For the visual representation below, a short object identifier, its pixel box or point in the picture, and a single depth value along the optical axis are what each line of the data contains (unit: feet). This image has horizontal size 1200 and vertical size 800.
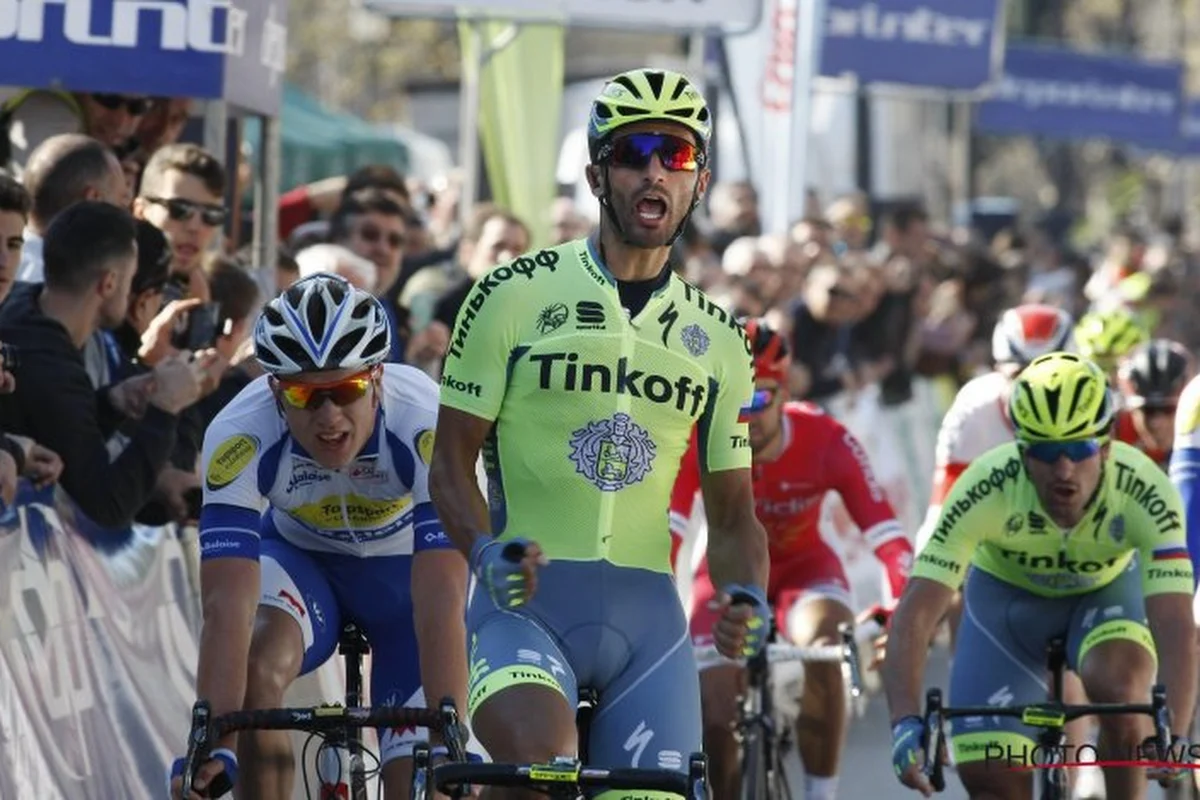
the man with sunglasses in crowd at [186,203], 64.49
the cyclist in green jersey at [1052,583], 53.47
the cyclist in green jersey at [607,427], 40.63
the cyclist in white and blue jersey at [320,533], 43.78
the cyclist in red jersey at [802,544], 64.85
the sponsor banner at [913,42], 133.80
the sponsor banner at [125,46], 63.10
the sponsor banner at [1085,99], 212.02
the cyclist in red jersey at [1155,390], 72.54
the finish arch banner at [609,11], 87.35
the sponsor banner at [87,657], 49.06
